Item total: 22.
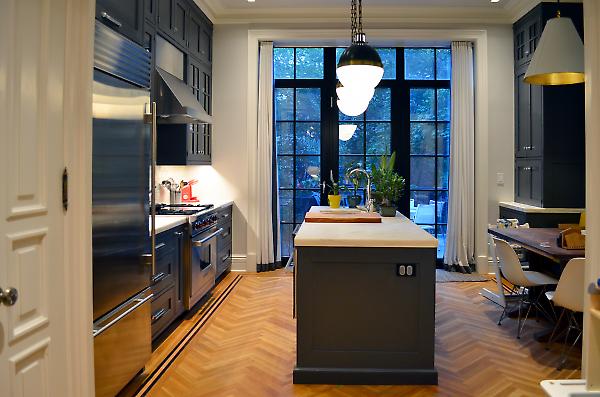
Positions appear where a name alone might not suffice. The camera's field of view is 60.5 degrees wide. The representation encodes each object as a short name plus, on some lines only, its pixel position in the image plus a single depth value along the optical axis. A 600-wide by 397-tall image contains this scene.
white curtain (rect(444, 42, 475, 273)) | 6.42
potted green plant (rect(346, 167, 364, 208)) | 5.17
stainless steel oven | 4.39
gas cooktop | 4.51
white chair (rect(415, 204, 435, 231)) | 6.80
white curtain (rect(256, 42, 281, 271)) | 6.46
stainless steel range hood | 4.32
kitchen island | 3.06
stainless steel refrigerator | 2.48
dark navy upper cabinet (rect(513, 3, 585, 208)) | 5.55
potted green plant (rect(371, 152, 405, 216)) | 4.49
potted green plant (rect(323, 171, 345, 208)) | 5.22
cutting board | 4.09
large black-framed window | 6.75
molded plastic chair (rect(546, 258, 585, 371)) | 3.27
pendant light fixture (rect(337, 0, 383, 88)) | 3.22
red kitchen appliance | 6.05
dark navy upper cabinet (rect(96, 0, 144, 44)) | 2.85
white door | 1.51
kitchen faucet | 4.73
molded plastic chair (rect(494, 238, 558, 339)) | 3.92
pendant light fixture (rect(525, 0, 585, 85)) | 3.51
